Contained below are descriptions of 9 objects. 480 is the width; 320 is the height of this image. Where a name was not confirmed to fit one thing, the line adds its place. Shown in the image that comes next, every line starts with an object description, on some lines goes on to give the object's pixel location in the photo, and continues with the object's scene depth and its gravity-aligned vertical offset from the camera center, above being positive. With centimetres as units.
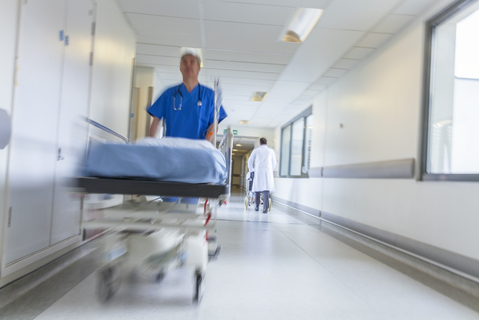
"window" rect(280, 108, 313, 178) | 852 +84
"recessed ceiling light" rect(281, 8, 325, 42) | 384 +184
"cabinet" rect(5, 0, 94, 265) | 197 +28
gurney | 163 -34
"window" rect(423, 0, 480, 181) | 276 +79
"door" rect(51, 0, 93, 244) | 256 +47
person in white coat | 737 +5
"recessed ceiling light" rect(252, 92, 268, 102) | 775 +180
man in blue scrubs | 251 +46
